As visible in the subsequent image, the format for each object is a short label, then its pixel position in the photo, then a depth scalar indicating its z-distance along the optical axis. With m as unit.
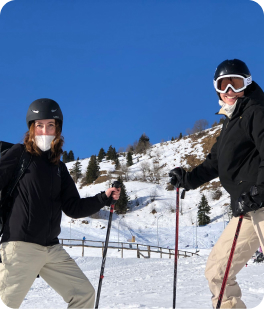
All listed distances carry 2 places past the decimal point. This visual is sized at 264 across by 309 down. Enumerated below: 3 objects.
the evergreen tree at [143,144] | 100.53
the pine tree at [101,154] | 102.82
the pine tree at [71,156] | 119.81
